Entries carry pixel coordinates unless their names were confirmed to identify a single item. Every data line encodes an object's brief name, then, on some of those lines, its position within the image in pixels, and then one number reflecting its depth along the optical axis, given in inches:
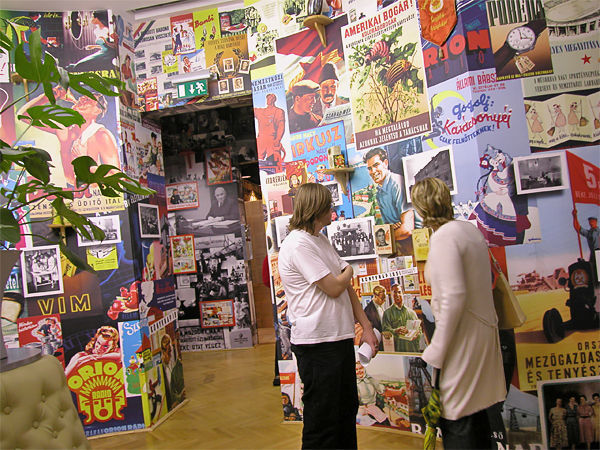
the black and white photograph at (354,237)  144.8
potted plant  69.9
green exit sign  204.2
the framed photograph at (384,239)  139.0
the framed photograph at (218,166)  303.1
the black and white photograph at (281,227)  163.3
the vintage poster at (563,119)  114.5
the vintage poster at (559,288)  113.0
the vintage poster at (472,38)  117.4
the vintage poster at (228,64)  205.8
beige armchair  68.2
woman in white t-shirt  87.6
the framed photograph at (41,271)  170.2
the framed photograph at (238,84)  205.2
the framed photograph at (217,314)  299.7
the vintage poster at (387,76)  131.5
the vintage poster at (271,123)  164.4
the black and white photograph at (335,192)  152.3
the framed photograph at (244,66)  205.8
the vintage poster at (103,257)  173.2
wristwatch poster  115.8
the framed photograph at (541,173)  114.4
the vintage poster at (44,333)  169.0
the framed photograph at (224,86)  206.2
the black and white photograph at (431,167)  123.1
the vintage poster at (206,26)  207.2
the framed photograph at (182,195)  307.7
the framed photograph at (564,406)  111.7
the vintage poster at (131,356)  171.0
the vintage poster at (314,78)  151.4
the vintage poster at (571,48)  114.7
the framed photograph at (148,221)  183.3
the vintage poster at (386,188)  136.1
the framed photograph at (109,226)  173.0
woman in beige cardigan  72.5
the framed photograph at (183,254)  306.0
